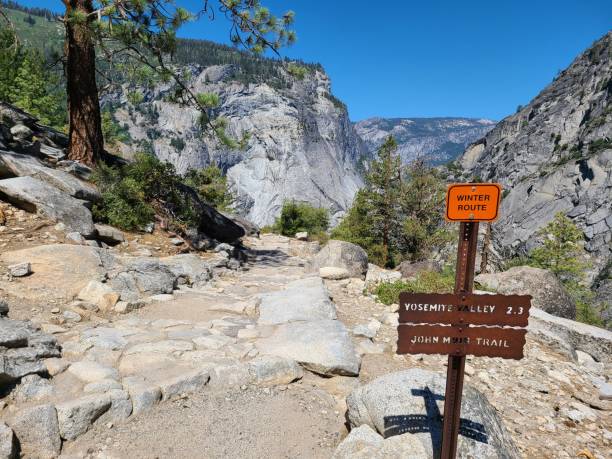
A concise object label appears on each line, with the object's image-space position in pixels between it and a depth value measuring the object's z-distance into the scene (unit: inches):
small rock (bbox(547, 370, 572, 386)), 235.8
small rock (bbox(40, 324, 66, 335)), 201.6
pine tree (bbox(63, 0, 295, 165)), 373.7
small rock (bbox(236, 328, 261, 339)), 237.1
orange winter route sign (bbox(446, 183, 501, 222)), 117.0
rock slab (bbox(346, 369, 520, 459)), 135.2
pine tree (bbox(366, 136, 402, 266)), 936.9
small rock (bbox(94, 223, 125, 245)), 369.0
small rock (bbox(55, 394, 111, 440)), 138.2
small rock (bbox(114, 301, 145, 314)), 251.9
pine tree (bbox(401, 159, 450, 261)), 919.7
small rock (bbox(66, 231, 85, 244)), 320.2
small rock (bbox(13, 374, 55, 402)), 145.6
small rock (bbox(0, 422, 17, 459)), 119.8
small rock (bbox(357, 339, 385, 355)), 241.2
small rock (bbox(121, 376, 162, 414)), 156.5
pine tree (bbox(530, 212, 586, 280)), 960.3
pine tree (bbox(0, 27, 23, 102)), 1245.7
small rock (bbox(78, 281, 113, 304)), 249.3
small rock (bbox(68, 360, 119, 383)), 165.8
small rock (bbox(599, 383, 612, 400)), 220.7
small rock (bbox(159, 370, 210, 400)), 167.4
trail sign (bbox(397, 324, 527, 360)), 116.6
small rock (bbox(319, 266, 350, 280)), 422.0
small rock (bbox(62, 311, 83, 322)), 221.6
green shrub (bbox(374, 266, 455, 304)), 344.5
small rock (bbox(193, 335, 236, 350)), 214.8
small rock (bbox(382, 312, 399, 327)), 293.2
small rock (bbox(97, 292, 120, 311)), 249.1
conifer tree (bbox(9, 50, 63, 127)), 1337.4
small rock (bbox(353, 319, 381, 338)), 260.7
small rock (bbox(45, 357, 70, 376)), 164.1
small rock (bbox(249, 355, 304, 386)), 190.5
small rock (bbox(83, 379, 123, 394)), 156.3
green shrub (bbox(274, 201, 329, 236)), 1398.9
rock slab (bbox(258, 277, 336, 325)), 268.5
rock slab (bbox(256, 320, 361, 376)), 201.8
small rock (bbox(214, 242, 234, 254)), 479.8
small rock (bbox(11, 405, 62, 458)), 129.2
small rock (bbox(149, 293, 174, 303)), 281.0
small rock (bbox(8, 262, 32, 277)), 247.1
